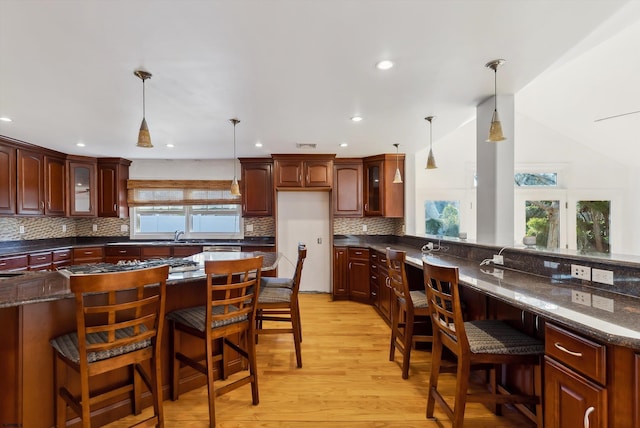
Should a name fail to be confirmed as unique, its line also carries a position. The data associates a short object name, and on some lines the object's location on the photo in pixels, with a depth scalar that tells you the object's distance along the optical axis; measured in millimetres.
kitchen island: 1558
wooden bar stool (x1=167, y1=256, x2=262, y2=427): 1785
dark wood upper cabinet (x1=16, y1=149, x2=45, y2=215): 3879
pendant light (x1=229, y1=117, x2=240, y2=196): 3086
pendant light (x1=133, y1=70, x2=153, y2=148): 2044
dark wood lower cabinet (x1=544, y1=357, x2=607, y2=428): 1126
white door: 5074
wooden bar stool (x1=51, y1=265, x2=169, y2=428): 1371
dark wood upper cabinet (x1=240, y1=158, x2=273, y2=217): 4930
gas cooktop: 2153
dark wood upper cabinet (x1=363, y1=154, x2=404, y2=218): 4688
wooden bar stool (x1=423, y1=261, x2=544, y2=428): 1588
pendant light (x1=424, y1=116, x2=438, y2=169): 3097
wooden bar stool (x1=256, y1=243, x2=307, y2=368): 2465
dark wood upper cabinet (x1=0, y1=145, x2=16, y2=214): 3678
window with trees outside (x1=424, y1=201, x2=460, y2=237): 5047
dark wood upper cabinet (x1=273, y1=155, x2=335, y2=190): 4621
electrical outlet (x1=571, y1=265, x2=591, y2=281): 1762
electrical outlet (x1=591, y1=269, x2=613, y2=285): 1644
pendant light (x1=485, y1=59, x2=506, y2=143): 1969
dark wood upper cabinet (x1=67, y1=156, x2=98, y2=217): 4637
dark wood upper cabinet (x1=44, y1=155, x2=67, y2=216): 4270
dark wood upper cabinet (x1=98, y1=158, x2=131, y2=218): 4910
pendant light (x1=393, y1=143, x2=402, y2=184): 3932
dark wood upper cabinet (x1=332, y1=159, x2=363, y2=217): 4852
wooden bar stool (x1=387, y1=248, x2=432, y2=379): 2328
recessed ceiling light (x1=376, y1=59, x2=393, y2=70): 1928
